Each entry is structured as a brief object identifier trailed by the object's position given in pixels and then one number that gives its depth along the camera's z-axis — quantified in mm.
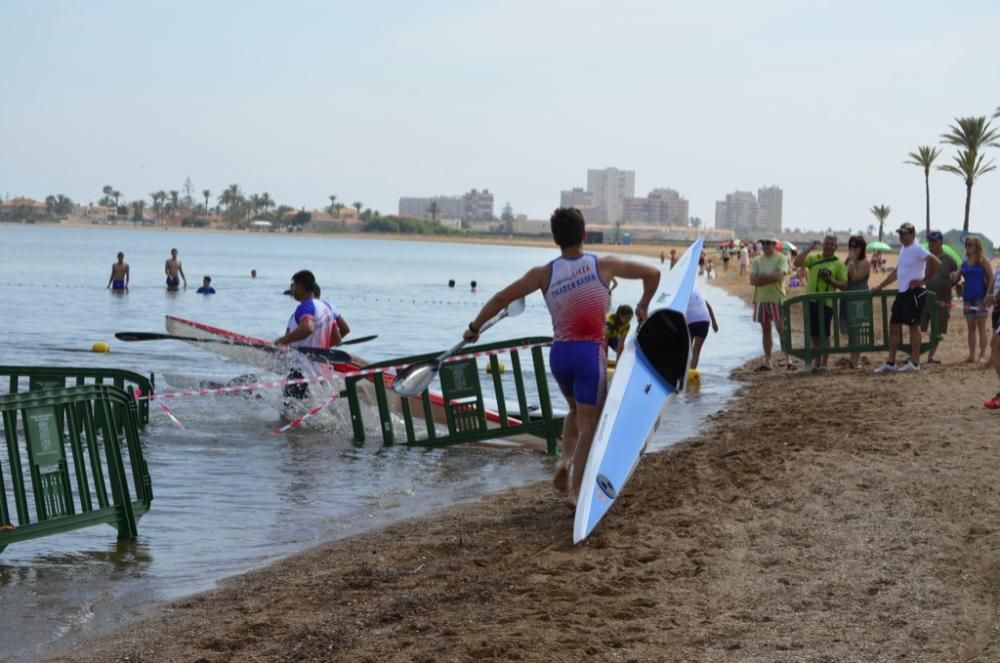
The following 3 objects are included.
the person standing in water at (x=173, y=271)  44125
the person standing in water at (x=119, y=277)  42406
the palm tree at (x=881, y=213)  126562
